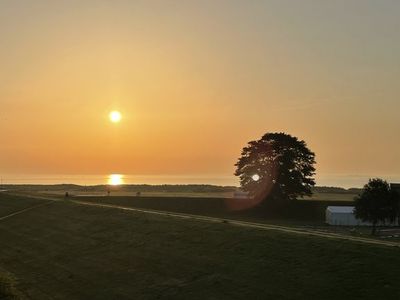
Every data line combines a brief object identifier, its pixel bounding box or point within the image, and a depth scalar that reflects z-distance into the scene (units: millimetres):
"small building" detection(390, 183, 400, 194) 78375
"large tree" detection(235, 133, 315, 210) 80188
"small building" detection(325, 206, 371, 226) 74188
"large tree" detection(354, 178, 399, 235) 63531
